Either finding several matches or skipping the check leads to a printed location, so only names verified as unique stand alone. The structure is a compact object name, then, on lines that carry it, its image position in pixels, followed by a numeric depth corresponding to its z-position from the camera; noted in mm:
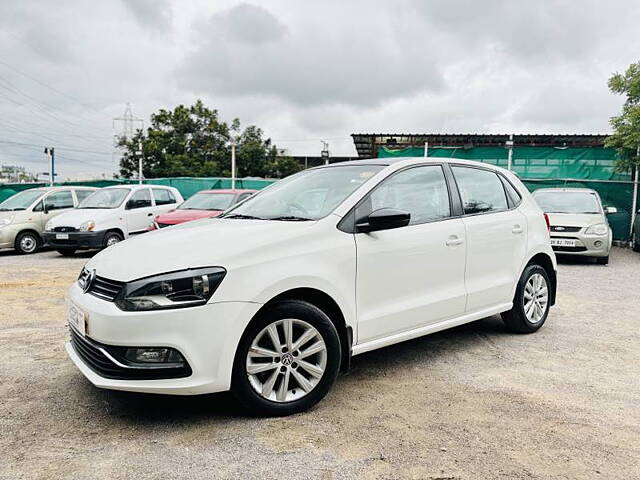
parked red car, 9680
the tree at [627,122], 12430
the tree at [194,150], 34812
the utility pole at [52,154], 19727
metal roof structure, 20125
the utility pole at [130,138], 35250
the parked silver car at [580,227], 9695
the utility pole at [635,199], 12989
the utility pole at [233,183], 17519
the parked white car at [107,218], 10367
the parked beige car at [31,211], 11188
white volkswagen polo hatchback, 2660
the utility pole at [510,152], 14719
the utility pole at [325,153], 19088
